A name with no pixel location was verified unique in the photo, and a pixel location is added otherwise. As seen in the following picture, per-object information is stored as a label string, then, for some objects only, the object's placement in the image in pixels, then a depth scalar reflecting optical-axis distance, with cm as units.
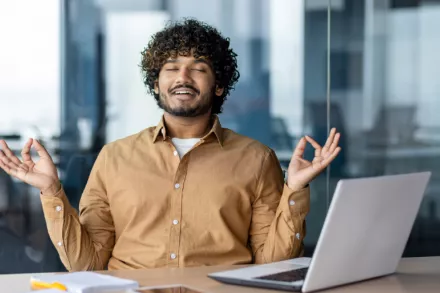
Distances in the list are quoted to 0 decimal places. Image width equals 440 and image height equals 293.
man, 388
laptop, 281
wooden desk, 303
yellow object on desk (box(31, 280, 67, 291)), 292
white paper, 289
